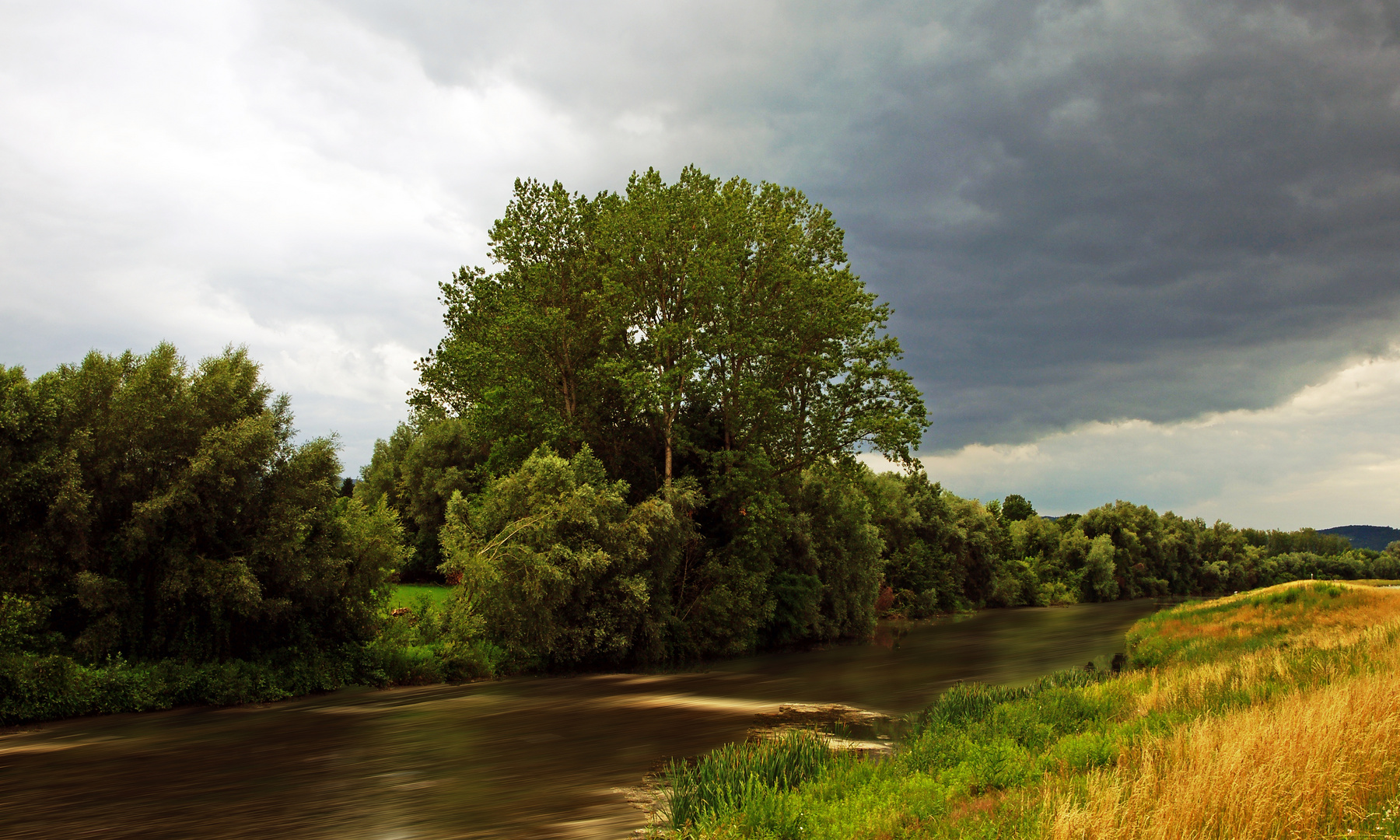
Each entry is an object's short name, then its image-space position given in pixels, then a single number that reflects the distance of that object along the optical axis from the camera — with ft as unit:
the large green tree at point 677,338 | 139.23
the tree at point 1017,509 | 476.95
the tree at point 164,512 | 77.87
